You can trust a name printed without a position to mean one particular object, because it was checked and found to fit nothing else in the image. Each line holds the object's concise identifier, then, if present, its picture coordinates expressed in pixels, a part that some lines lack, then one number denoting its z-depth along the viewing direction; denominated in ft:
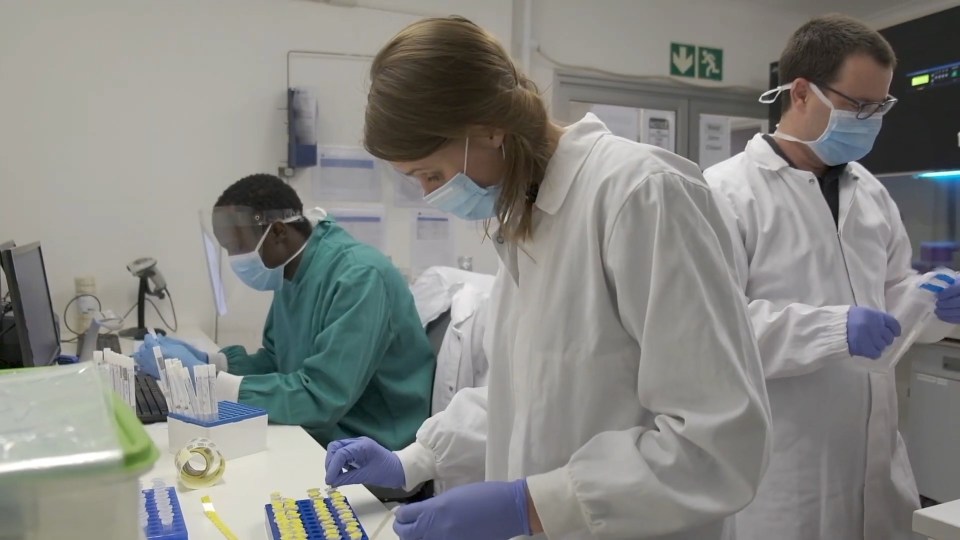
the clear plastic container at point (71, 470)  1.50
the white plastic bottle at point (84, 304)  8.64
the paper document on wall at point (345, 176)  9.89
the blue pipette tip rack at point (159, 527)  3.00
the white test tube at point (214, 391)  4.35
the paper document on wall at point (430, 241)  10.47
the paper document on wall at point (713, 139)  12.63
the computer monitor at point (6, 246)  5.68
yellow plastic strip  3.34
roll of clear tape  3.93
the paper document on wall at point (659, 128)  12.27
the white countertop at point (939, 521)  3.17
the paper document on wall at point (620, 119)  11.97
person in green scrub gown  5.23
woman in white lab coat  2.47
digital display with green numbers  9.63
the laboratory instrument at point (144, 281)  8.76
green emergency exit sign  12.16
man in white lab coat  4.67
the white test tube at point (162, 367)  4.65
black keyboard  5.25
